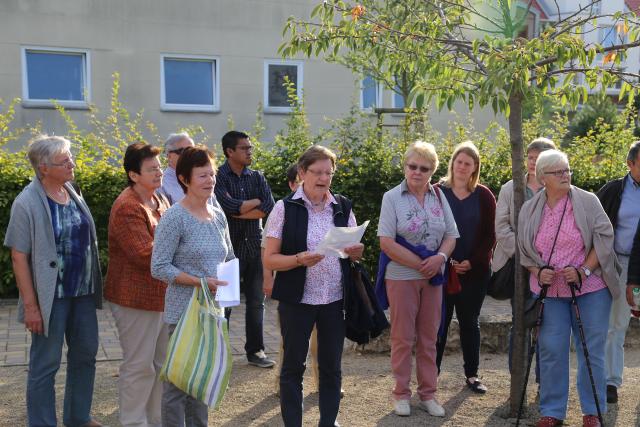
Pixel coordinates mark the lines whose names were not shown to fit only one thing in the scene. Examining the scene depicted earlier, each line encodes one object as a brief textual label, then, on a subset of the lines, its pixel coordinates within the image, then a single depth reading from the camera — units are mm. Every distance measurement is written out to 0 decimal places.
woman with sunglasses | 5508
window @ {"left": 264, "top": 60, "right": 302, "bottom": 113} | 18578
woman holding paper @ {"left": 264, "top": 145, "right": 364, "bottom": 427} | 4785
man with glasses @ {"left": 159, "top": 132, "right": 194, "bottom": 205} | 6152
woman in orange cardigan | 4730
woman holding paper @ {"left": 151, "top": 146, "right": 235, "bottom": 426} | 4395
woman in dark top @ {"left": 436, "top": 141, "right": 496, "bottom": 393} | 6191
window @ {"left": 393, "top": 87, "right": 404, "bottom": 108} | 19516
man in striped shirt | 6594
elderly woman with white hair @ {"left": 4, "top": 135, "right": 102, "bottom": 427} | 4617
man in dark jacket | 5852
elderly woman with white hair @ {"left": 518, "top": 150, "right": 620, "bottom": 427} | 5203
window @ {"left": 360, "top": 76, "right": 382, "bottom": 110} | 19312
